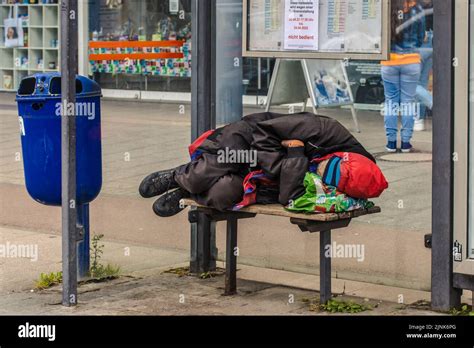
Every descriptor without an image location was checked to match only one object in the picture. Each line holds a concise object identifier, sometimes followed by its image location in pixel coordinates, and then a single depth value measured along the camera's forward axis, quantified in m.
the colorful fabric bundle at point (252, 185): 12.53
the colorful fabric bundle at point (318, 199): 12.03
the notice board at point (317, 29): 12.90
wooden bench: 12.09
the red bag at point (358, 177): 12.01
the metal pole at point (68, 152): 12.51
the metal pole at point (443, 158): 11.96
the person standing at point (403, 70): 13.36
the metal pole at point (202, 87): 14.41
